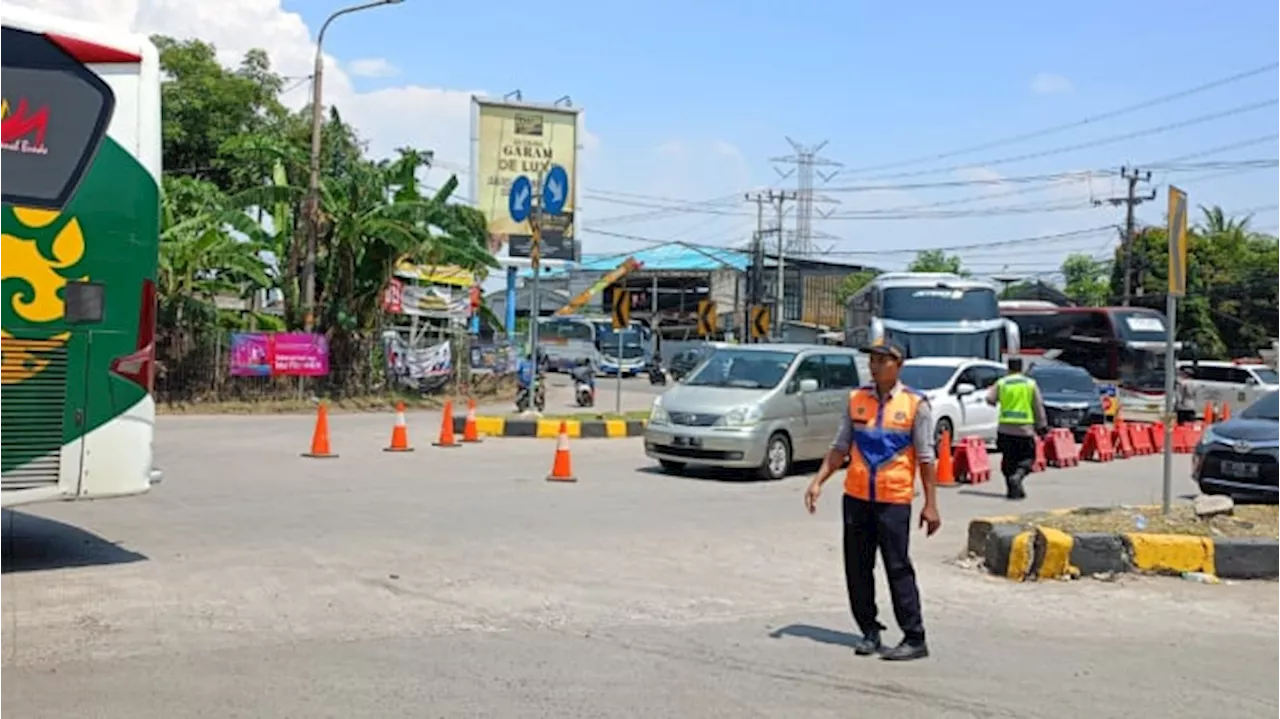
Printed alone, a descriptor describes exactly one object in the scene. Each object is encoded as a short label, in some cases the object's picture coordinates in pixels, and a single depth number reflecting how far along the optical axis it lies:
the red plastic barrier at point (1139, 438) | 23.58
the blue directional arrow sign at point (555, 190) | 39.12
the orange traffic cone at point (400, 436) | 20.33
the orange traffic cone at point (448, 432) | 21.38
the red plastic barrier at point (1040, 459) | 20.02
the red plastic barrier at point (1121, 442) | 22.92
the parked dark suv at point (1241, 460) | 14.23
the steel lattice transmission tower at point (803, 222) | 81.12
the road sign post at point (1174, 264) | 11.54
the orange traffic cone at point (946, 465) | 17.45
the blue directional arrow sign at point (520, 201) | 38.69
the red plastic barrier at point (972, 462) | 17.64
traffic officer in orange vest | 7.16
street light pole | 29.80
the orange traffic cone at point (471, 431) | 22.36
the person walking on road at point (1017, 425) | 15.26
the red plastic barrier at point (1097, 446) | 22.17
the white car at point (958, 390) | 21.56
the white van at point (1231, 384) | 34.31
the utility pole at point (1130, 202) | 63.16
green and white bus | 8.46
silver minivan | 16.91
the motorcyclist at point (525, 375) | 29.68
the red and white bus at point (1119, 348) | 39.22
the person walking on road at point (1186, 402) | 33.81
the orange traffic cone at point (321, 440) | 18.84
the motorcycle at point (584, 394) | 34.47
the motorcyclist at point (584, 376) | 34.81
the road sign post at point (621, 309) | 28.17
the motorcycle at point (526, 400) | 30.22
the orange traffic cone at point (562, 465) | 16.27
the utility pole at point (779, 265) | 64.75
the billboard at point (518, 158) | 43.34
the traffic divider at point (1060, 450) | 20.81
